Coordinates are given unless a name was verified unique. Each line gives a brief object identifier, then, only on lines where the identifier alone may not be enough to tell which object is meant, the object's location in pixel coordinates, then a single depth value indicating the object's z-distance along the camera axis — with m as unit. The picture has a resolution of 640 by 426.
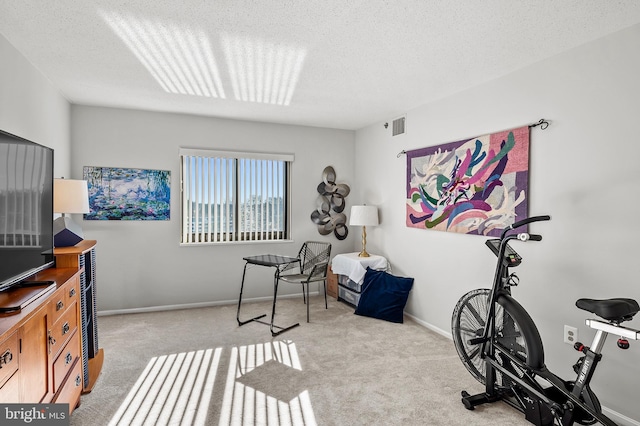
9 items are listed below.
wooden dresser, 1.38
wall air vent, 4.33
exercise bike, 1.87
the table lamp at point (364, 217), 4.65
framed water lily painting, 4.16
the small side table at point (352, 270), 4.42
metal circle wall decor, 5.23
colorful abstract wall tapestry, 2.91
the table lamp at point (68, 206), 2.55
